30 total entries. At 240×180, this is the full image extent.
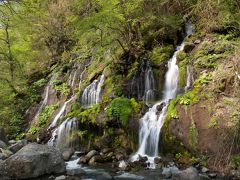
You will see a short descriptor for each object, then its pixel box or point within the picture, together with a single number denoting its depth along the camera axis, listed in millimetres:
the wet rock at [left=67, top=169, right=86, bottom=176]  9086
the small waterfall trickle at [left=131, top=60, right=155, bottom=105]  12688
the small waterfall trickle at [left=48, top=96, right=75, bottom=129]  14469
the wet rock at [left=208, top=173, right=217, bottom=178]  8125
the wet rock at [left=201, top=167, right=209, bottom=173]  8453
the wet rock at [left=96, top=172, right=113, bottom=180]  8692
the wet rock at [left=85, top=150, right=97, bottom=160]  10461
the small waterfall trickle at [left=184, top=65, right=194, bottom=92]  11588
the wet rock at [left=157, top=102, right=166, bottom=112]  10967
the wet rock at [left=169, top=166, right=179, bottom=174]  8684
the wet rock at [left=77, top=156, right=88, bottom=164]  10297
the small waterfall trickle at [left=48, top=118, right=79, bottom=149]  12312
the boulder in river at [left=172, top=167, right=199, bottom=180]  7949
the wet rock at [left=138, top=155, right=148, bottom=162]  9703
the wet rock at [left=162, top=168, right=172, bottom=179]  8438
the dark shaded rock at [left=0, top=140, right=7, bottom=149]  12009
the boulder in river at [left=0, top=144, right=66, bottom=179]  8852
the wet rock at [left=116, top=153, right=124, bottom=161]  10201
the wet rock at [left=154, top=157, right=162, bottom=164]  9477
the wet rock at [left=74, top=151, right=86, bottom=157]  11383
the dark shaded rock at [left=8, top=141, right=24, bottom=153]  11994
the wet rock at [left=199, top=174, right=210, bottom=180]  8047
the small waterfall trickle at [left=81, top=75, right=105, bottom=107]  14000
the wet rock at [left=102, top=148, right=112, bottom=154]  10797
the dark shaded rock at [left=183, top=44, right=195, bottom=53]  13023
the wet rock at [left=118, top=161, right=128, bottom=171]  9330
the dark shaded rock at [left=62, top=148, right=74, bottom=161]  10900
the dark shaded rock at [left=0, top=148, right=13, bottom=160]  10964
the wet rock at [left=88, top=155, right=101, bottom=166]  10119
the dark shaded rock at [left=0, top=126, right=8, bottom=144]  13303
